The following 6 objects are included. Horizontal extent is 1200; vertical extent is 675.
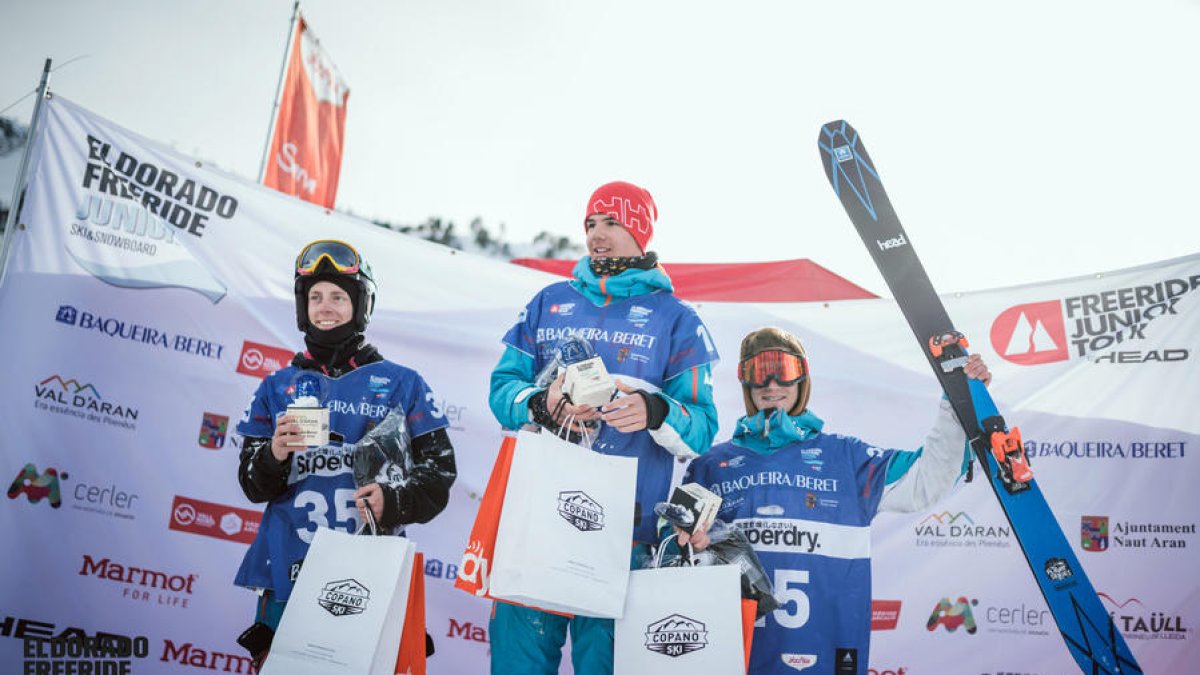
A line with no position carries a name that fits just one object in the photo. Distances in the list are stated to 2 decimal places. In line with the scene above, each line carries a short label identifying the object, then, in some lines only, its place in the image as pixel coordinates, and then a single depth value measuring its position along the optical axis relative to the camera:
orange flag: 6.79
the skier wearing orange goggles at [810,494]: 2.95
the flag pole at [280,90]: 6.51
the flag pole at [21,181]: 3.80
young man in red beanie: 2.53
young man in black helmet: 2.68
